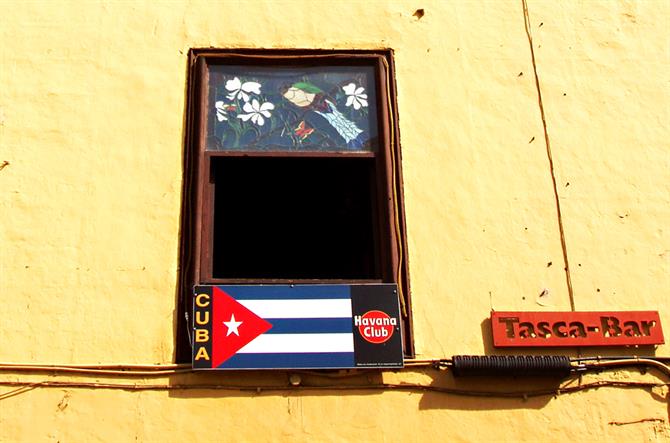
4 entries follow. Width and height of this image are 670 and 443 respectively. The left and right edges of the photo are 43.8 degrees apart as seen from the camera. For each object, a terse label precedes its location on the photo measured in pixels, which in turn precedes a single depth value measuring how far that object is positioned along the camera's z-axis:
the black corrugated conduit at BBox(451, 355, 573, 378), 4.96
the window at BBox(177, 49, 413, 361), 5.39
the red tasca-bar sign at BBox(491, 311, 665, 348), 5.16
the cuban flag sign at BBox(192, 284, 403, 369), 4.93
